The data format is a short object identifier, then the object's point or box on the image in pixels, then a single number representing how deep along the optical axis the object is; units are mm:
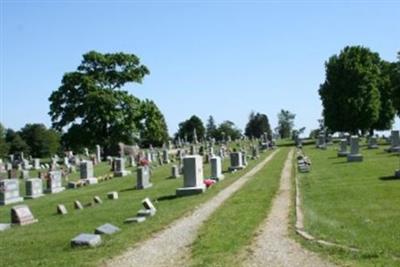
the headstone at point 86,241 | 13234
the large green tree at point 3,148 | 91512
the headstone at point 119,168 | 41844
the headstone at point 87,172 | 38459
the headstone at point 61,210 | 21797
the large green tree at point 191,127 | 131000
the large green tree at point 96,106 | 63750
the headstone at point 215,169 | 31516
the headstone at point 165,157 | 53219
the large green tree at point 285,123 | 138625
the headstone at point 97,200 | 24422
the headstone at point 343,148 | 43894
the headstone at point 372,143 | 51975
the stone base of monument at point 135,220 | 16798
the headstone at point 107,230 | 14742
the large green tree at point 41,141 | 114250
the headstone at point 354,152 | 36844
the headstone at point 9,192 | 29469
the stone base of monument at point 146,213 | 17808
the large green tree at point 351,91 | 75062
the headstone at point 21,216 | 19672
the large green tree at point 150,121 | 65562
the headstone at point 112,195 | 26119
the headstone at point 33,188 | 31969
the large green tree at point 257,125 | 131750
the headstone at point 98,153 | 61300
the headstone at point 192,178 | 24656
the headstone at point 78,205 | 23173
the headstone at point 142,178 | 30312
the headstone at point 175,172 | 35719
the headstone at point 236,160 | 38844
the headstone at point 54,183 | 34562
